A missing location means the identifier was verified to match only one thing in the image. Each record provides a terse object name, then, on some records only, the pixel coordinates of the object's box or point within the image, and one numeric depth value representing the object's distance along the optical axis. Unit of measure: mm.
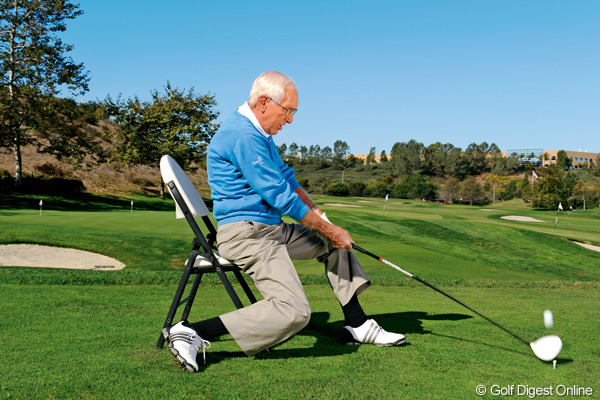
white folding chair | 3371
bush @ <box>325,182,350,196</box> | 82875
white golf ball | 3604
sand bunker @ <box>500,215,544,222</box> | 37544
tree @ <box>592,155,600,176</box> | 104000
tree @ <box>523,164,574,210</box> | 58188
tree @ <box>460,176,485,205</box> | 79562
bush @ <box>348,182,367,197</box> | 85188
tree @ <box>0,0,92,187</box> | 30297
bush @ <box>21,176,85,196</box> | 29406
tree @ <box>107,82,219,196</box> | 38812
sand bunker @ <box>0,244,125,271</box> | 10664
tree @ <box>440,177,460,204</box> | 81750
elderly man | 3225
